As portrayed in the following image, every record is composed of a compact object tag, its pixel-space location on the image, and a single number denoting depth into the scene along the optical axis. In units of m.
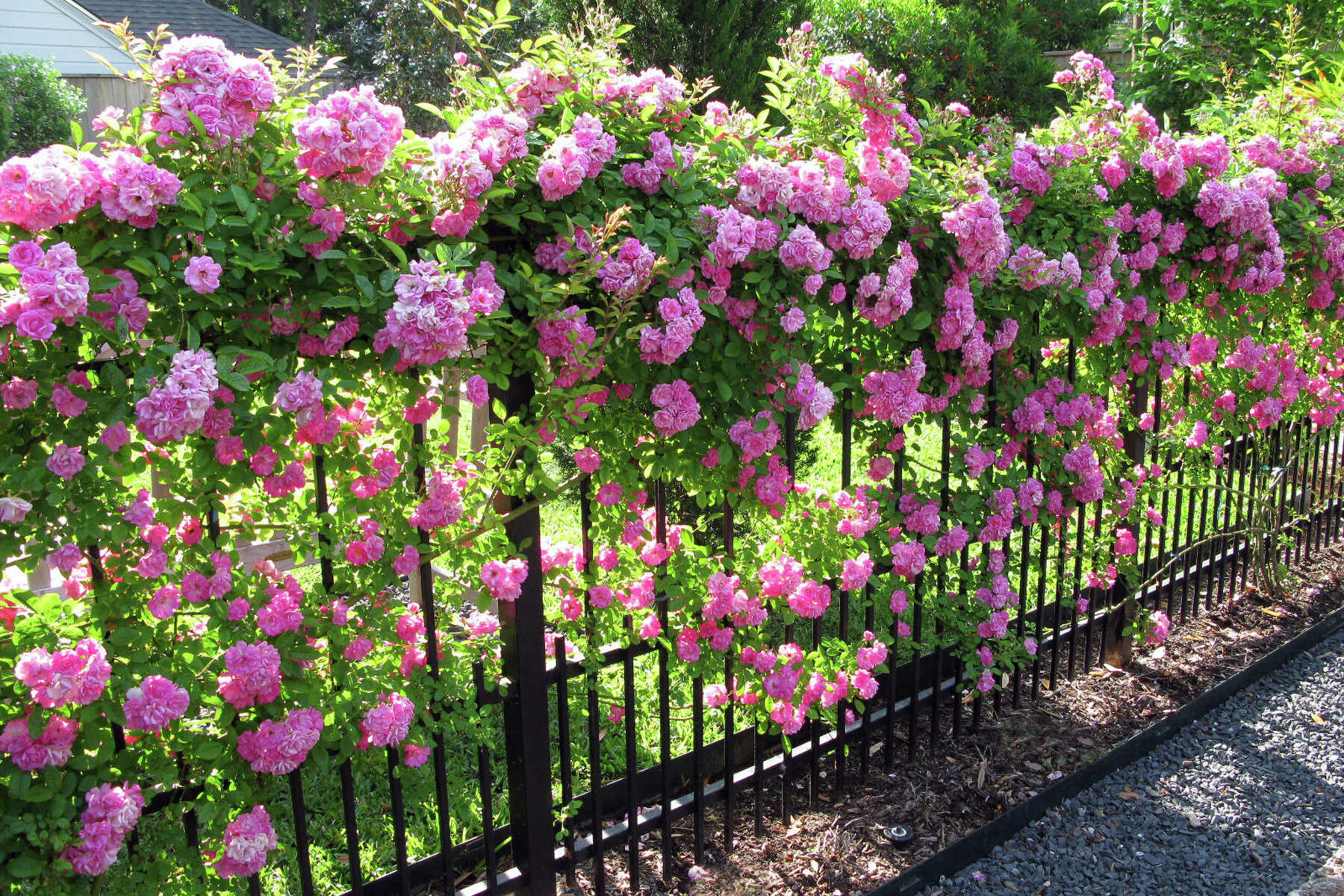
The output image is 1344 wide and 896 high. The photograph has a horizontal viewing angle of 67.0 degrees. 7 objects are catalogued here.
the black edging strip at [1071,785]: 2.73
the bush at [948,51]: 9.99
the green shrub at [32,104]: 10.37
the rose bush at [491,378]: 1.65
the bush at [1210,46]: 6.60
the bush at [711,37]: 5.36
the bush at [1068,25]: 12.46
